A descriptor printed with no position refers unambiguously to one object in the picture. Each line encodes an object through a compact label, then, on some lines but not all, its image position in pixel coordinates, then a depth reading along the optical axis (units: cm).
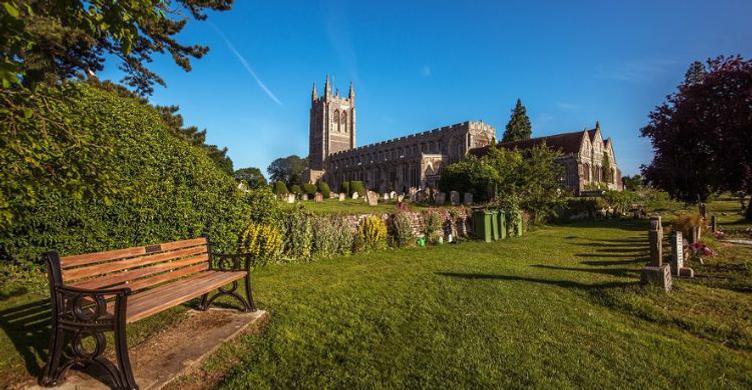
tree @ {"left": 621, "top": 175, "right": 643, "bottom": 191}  4591
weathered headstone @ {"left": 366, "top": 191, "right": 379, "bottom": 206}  2423
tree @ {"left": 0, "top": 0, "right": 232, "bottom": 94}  265
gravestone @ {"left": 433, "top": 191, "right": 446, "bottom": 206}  2748
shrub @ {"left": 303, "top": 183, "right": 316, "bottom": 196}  3516
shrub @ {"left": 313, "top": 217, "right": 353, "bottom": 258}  901
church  4228
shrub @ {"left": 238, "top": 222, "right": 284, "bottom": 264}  761
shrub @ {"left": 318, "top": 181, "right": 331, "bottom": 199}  3441
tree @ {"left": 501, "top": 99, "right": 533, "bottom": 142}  5294
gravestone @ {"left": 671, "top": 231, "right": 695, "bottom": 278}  642
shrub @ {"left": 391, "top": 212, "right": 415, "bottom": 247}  1112
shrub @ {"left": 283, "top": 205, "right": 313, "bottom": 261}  848
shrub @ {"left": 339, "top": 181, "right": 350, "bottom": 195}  4092
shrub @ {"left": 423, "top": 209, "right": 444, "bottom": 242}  1207
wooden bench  278
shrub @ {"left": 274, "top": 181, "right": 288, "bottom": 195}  3166
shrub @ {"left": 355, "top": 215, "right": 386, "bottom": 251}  1012
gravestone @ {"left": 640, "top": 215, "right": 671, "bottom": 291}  545
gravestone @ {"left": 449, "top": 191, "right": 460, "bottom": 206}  2653
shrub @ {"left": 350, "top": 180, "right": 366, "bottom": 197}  3956
